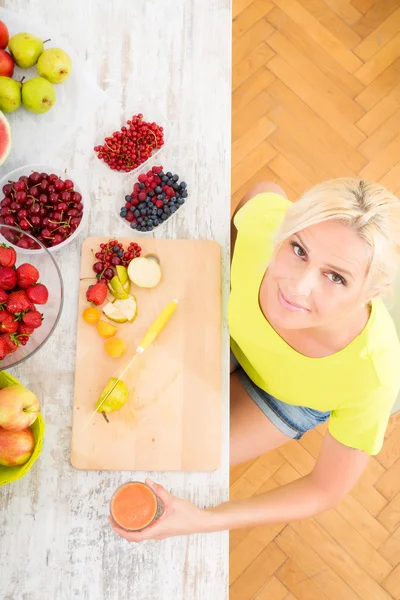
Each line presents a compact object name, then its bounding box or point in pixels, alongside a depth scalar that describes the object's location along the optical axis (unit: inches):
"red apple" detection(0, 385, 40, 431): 37.3
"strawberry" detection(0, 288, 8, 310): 37.6
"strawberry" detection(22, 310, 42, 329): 38.2
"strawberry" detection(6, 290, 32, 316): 38.0
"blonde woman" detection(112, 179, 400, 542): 35.2
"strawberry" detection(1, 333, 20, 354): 38.0
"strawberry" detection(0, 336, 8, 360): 37.3
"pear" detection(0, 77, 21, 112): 44.9
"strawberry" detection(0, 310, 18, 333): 37.6
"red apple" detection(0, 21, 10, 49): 45.1
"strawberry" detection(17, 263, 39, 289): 39.1
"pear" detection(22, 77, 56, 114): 45.2
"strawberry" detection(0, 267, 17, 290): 38.1
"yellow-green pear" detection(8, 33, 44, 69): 45.4
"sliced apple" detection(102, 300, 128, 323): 43.8
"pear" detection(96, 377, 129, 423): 41.4
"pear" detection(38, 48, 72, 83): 45.2
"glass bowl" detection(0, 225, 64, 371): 39.0
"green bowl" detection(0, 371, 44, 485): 38.3
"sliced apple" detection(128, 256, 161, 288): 44.2
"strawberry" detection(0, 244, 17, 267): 38.4
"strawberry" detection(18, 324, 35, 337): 38.6
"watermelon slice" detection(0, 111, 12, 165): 44.0
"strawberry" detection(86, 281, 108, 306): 43.5
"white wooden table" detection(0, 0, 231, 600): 40.8
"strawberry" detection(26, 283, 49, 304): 38.8
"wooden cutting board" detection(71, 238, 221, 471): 42.2
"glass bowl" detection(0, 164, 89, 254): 44.3
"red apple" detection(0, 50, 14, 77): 44.8
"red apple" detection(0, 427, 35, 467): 37.9
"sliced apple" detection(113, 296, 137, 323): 44.0
